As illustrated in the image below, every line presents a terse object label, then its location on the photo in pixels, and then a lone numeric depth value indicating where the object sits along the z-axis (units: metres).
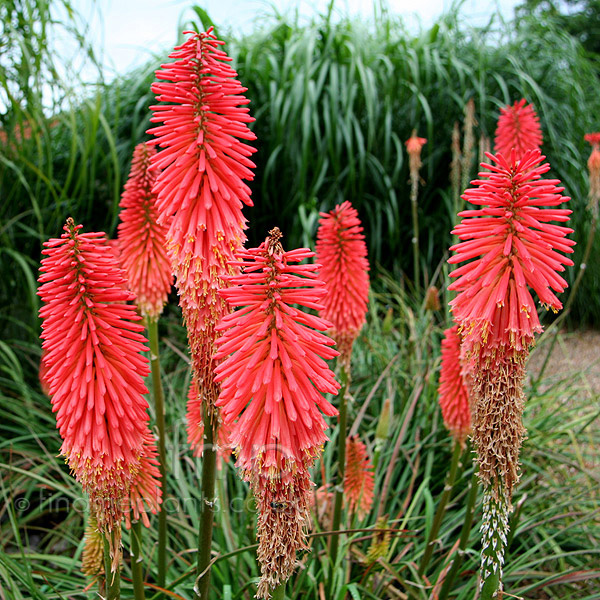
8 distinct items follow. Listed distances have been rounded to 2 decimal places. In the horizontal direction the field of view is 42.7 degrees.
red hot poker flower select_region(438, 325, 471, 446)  0.61
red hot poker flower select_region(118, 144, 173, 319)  0.60
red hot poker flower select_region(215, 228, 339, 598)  0.40
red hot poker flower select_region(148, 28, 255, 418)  0.44
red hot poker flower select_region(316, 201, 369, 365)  0.63
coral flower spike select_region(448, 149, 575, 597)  0.44
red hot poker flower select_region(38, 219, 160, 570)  0.43
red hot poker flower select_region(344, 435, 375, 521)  0.66
